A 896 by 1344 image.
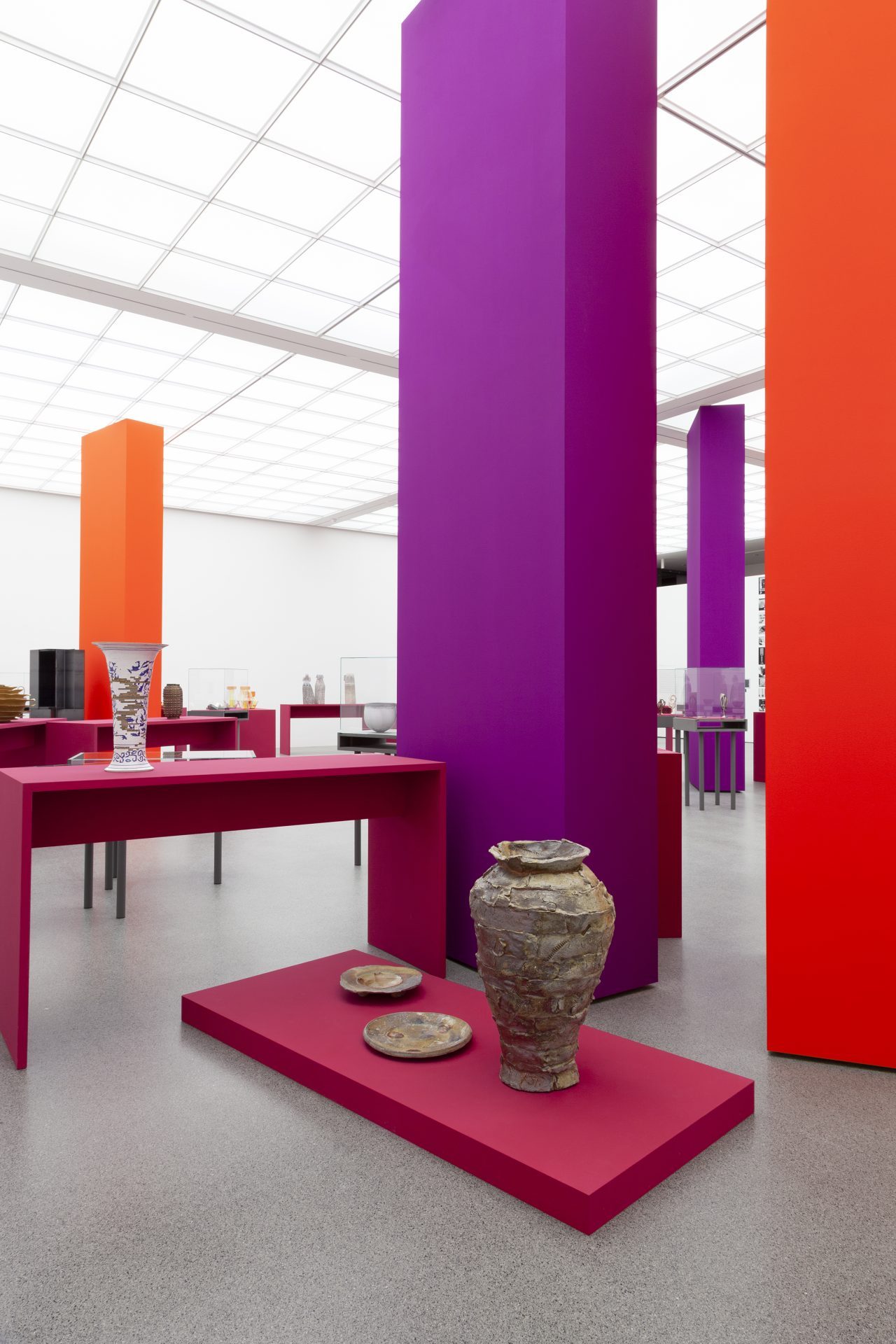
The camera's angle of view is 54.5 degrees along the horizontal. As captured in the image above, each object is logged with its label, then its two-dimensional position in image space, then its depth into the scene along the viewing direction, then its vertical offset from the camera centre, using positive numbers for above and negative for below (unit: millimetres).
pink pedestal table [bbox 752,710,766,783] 8688 -584
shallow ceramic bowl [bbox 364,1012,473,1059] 2053 -857
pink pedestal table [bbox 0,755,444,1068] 2188 -385
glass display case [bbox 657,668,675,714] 8984 -13
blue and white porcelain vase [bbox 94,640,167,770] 2570 -34
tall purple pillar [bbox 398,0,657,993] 2619 +779
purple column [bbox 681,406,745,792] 8133 +1470
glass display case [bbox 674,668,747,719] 7711 -53
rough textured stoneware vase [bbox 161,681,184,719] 5715 -100
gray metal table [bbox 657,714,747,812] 7246 -325
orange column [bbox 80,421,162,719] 7199 +1215
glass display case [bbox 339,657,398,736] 5653 +13
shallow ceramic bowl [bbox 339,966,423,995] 2453 -850
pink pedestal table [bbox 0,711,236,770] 4891 -302
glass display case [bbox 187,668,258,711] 10844 +17
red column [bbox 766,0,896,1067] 2164 +407
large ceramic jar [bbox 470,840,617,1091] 1789 -550
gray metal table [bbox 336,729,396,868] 4066 -260
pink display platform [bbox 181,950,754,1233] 1574 -878
